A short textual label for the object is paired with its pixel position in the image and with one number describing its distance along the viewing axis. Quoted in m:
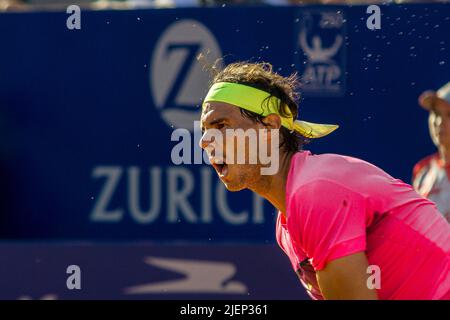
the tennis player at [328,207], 5.45
